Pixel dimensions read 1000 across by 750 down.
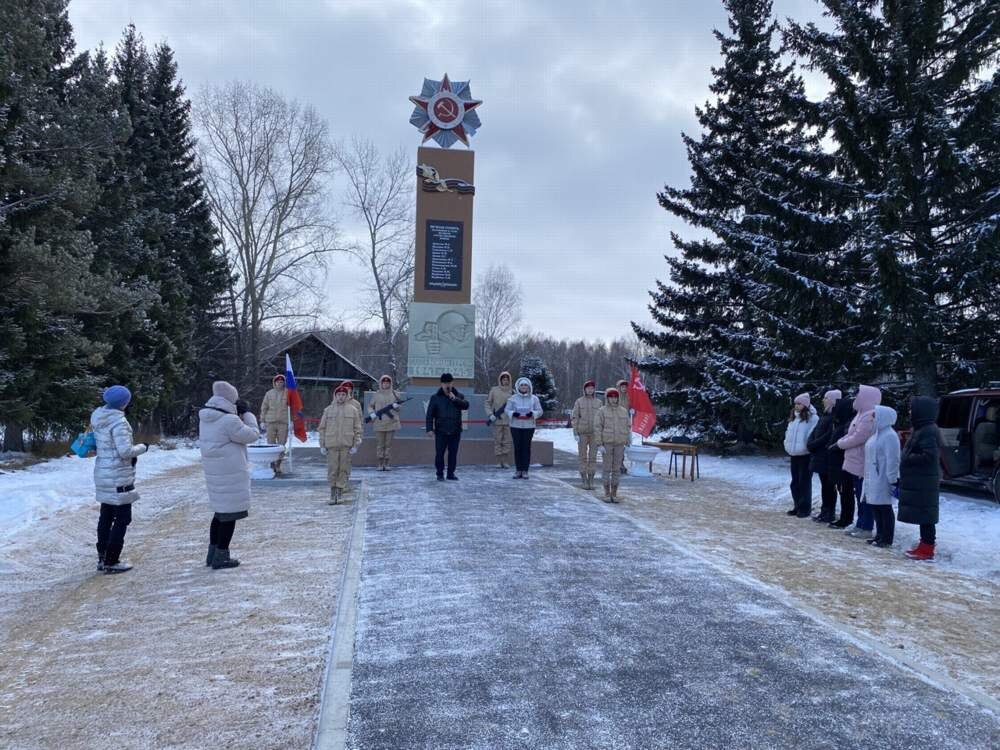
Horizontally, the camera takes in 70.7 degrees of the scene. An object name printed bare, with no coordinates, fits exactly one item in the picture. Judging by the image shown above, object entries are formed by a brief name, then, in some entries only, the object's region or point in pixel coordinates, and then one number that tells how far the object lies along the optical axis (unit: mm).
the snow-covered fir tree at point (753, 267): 14938
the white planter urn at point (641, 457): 14102
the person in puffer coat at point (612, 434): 10391
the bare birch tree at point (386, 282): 36219
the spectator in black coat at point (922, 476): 7602
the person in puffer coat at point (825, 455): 9742
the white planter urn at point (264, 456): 12523
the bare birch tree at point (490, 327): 50250
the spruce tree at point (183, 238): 24406
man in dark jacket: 12000
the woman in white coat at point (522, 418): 12594
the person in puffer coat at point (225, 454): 6469
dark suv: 10367
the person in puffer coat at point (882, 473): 8203
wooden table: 15141
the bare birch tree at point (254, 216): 33000
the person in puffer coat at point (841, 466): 9477
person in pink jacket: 8836
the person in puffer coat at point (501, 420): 14164
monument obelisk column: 17844
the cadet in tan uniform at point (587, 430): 11695
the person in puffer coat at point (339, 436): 10188
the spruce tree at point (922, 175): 12508
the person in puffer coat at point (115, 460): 6496
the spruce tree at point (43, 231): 13477
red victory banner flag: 15273
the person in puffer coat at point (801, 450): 10344
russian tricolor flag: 13336
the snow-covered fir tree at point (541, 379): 42781
